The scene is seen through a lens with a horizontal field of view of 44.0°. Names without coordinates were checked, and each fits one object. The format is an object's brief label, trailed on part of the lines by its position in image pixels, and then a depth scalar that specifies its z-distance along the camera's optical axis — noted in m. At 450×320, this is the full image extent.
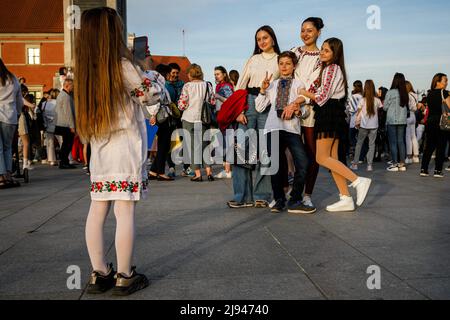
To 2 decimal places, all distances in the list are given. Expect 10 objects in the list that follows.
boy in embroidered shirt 6.25
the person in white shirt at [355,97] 14.18
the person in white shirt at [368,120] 12.18
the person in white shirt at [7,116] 8.81
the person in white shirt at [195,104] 9.75
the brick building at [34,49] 54.81
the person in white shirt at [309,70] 6.39
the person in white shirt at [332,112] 6.11
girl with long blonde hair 3.28
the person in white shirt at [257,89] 6.50
